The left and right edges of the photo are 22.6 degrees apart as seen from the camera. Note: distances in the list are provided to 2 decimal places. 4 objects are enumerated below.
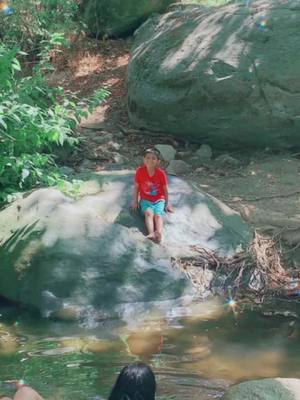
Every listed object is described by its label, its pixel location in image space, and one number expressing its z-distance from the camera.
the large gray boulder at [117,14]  12.82
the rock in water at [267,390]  4.21
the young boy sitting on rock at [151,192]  6.96
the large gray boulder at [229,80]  9.52
